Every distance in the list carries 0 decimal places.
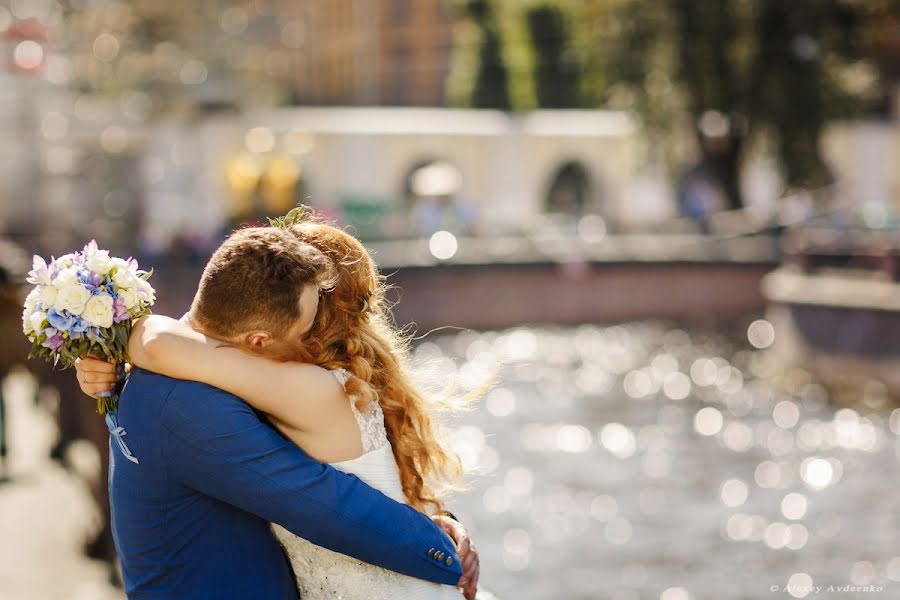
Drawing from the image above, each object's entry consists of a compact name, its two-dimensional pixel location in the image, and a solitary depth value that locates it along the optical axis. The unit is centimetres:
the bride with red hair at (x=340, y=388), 244
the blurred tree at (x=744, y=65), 2941
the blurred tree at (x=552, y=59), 5803
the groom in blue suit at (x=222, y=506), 237
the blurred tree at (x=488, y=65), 5691
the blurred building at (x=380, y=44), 6762
